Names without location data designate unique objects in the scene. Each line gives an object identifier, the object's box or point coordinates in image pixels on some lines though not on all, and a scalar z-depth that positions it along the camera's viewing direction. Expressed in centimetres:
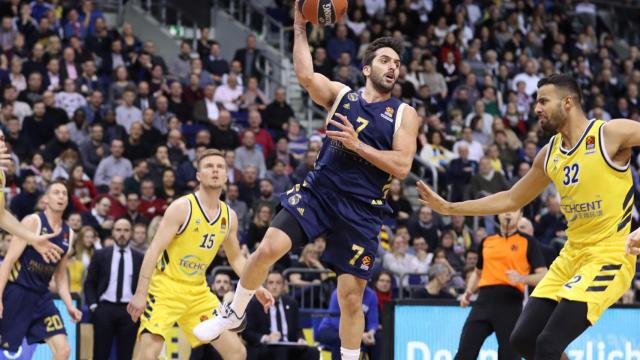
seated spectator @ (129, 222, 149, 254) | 1404
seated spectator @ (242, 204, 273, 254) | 1510
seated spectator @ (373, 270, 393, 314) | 1412
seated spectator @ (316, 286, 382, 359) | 1288
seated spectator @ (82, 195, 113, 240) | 1462
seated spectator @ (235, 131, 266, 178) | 1695
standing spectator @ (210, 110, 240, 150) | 1730
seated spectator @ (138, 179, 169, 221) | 1506
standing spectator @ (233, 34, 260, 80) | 2023
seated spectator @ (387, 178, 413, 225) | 1669
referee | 1085
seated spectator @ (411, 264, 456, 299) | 1395
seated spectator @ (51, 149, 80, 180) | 1530
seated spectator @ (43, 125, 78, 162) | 1570
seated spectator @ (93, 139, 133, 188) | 1581
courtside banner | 1234
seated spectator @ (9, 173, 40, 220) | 1460
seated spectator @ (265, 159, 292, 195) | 1675
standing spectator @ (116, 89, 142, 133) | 1700
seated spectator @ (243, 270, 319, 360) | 1270
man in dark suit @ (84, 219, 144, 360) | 1272
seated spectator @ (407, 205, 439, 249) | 1639
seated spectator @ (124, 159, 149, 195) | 1559
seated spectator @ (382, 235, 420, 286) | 1535
